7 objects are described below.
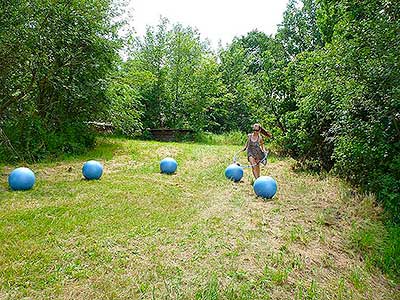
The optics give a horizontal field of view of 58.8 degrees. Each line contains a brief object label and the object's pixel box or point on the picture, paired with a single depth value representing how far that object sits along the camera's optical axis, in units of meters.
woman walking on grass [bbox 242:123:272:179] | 8.57
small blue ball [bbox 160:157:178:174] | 9.63
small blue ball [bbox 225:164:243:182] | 8.86
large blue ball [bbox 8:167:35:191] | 7.04
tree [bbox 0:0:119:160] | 8.19
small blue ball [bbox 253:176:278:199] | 7.12
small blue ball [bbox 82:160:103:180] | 8.20
